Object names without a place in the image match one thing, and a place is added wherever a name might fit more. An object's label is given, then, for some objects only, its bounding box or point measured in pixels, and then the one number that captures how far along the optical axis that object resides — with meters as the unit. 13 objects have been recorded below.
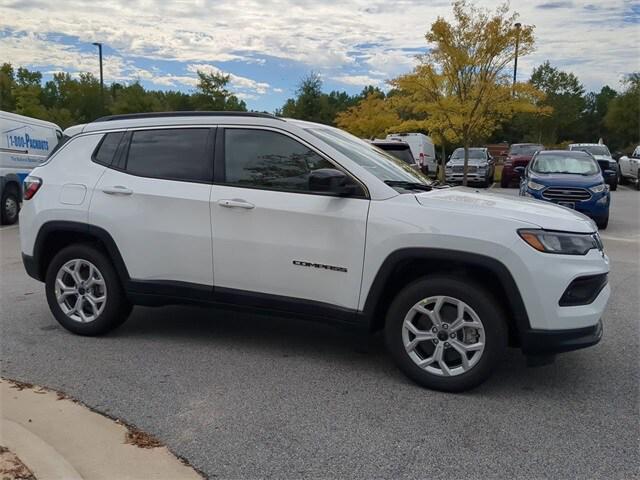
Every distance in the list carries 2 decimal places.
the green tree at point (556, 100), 52.22
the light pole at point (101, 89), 42.66
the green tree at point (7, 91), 45.79
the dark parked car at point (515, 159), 23.10
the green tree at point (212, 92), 41.03
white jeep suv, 3.68
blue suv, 12.03
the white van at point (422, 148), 22.89
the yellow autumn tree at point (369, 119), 37.91
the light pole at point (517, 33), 18.06
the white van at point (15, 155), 12.70
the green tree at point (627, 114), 51.97
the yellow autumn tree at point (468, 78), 18.22
